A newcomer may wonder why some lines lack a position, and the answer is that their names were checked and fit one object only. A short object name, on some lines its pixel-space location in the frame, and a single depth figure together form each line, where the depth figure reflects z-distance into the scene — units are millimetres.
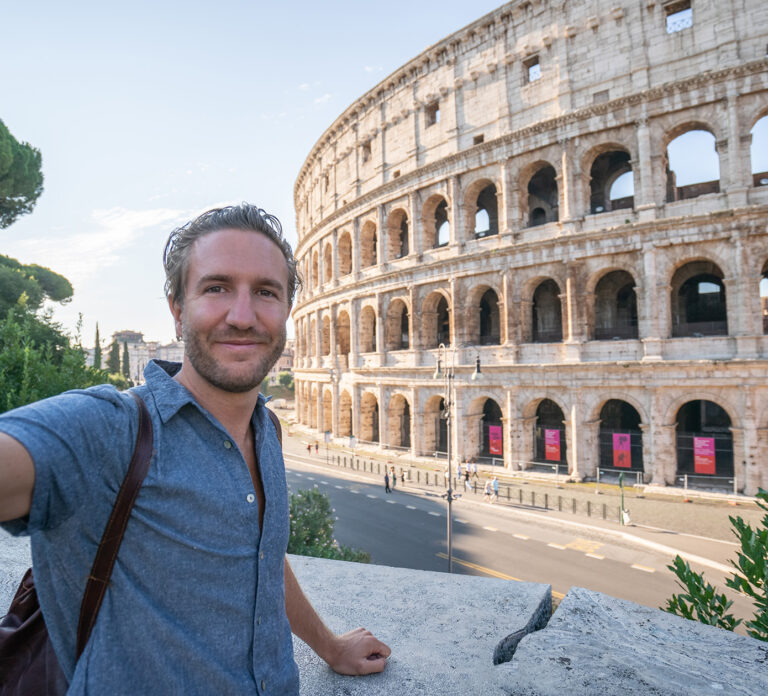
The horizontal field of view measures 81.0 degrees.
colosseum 16719
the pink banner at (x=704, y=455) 16766
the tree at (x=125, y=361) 46081
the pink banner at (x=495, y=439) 21109
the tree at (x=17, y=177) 17047
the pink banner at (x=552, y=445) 19797
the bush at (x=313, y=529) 9727
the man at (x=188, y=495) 1026
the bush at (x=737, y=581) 3451
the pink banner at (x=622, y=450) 18141
